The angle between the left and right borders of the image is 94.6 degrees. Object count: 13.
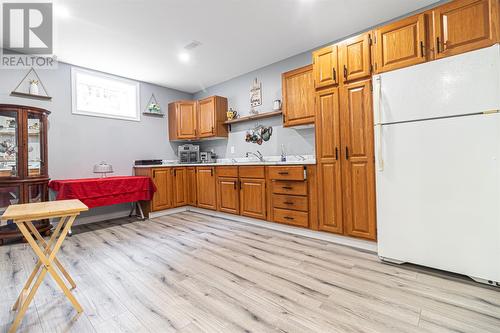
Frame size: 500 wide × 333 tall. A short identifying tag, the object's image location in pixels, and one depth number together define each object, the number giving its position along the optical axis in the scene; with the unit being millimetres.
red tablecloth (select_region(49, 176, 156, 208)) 3061
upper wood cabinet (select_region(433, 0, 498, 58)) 1741
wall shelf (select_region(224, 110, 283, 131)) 3653
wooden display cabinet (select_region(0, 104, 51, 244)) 2830
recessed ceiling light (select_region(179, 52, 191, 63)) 3426
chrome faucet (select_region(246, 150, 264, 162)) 4000
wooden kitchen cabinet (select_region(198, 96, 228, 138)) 4383
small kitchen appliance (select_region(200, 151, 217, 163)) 4789
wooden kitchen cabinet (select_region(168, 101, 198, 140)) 4684
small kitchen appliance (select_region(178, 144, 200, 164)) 4721
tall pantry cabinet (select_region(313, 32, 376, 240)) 2328
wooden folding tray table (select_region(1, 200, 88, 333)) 1317
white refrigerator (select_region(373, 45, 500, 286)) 1639
